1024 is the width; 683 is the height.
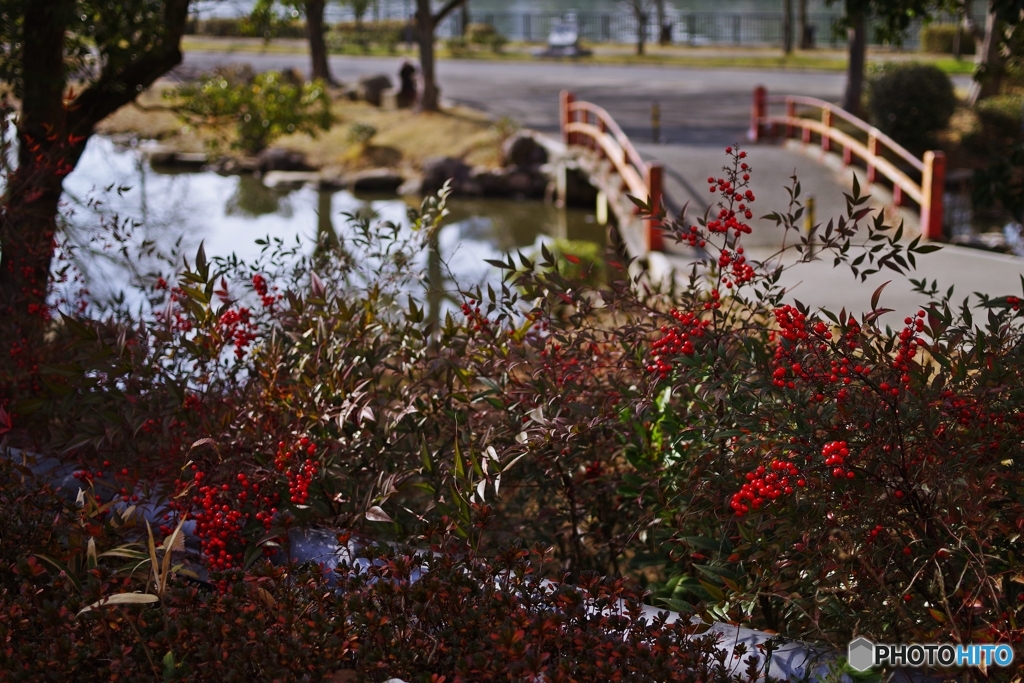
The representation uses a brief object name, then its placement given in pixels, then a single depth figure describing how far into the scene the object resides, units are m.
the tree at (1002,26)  6.23
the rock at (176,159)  25.25
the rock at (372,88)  27.61
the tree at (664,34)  39.59
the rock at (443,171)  21.31
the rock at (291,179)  23.06
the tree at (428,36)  23.77
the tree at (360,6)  26.41
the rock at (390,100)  26.82
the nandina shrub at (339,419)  3.46
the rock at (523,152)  21.30
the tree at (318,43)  27.25
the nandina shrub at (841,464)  2.84
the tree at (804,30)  36.41
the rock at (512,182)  20.95
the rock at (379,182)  21.95
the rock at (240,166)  24.44
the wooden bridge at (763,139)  13.18
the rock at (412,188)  21.31
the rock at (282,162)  23.95
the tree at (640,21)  36.56
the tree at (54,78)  5.04
